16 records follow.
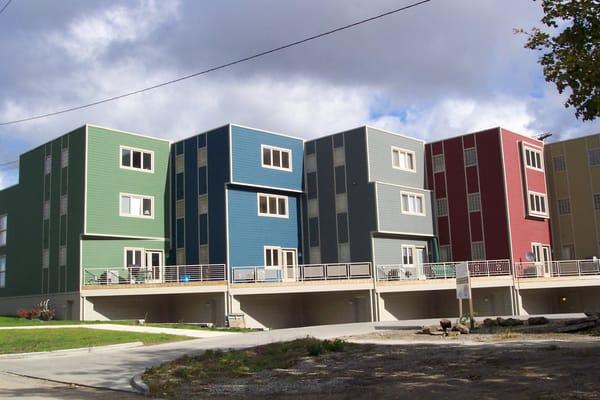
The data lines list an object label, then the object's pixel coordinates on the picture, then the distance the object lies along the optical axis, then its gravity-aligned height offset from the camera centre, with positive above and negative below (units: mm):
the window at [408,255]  40719 +2370
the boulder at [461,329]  20047 -1051
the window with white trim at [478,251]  40812 +2417
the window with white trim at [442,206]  42844 +5399
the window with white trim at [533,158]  42531 +8254
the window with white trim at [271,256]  39312 +2544
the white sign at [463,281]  21219 +351
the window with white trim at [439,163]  43344 +8195
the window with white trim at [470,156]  42000 +8253
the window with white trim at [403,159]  41666 +8319
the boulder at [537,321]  21953 -992
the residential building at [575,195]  43656 +5982
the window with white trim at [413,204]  40969 +5475
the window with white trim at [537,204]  41959 +5281
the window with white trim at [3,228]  45500 +5541
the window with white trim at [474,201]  41500 +5467
